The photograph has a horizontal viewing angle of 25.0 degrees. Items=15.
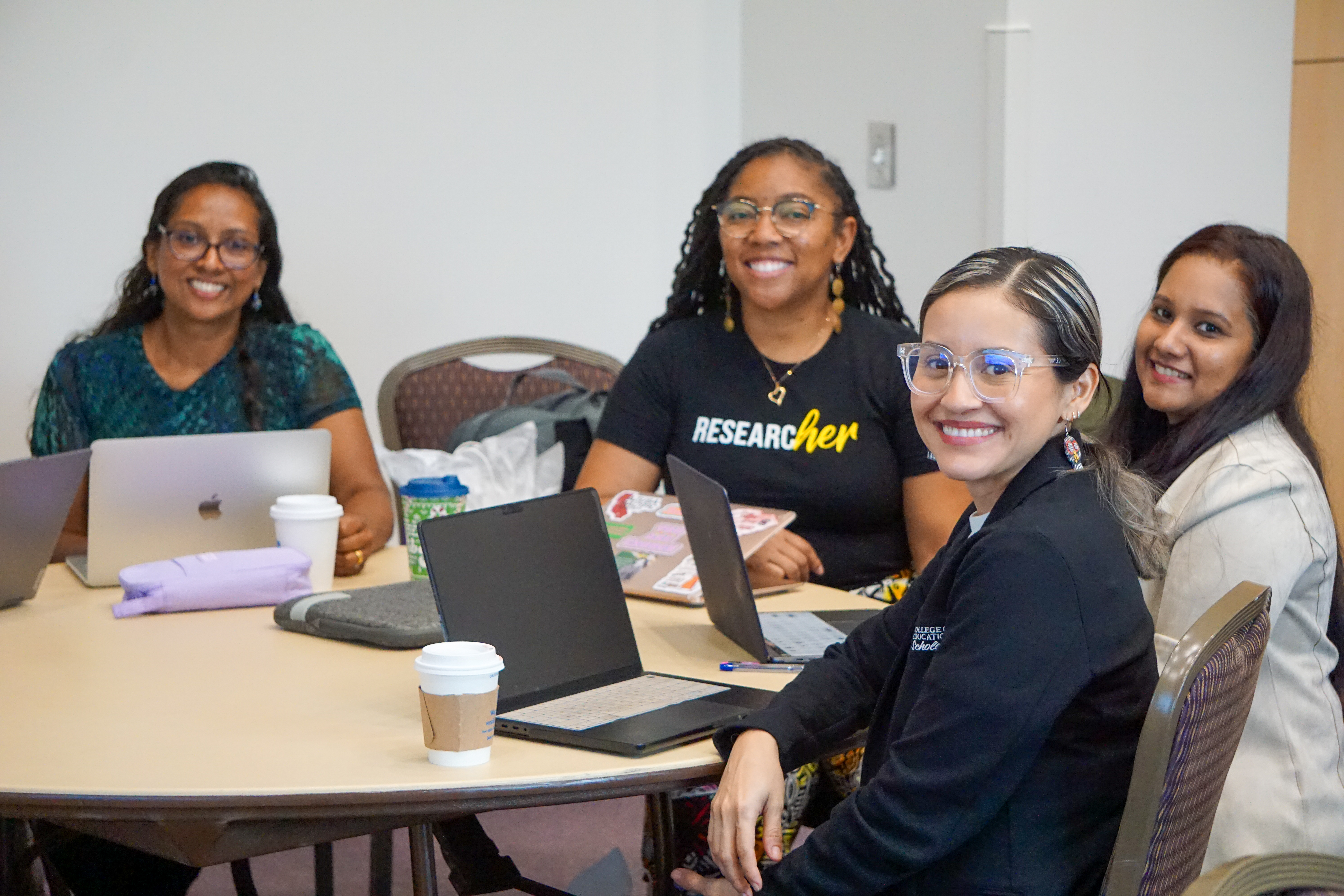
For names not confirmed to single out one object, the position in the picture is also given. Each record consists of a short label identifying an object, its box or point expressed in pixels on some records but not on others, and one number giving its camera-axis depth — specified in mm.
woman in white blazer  3387
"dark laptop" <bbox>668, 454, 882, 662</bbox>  3464
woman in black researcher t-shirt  3975
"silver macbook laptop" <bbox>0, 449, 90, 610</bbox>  3617
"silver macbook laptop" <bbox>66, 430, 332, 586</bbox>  3743
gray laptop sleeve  3545
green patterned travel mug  3774
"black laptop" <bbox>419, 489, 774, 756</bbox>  3269
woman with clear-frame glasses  3098
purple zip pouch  3683
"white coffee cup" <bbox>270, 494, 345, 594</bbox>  3768
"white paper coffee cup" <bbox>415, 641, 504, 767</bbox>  3153
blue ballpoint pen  3459
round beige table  3133
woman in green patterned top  4157
